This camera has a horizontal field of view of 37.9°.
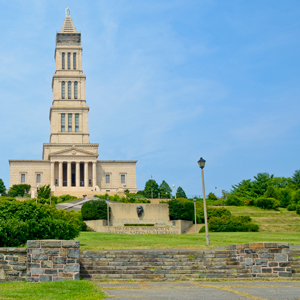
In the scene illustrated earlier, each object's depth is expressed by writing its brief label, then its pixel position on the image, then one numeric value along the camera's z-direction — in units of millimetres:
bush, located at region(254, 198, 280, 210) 62469
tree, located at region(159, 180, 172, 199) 91312
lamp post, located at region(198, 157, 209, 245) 23047
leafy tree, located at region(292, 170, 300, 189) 93588
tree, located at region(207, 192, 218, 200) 79575
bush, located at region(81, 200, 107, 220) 46094
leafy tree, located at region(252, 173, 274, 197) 77062
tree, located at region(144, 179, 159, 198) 89188
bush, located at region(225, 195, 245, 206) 67031
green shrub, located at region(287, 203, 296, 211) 60794
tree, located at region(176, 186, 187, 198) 98062
